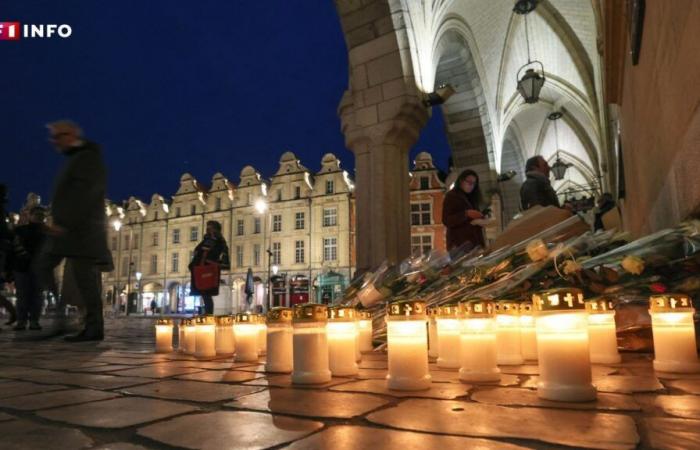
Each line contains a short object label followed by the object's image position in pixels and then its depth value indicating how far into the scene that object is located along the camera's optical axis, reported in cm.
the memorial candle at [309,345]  211
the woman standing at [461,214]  550
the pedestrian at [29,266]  680
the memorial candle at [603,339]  258
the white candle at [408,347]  191
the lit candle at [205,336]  333
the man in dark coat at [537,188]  580
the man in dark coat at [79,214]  430
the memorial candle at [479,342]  208
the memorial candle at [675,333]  219
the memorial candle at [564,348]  162
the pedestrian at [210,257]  727
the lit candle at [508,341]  258
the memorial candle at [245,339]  307
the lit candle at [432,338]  312
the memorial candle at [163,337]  385
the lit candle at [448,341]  248
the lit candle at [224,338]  339
